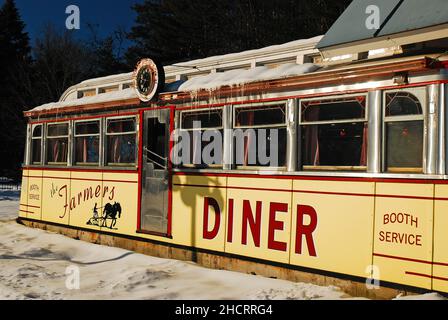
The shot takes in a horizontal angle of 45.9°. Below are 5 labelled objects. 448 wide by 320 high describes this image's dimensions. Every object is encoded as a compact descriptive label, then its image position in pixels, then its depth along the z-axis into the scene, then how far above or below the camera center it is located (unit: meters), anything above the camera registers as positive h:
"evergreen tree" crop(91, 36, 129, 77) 36.91 +7.76
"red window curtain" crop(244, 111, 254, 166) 7.54 +0.44
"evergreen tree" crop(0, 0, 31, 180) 33.59 +5.57
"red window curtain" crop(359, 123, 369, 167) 6.22 +0.32
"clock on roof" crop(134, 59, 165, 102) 9.08 +1.57
